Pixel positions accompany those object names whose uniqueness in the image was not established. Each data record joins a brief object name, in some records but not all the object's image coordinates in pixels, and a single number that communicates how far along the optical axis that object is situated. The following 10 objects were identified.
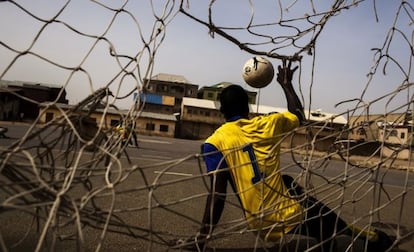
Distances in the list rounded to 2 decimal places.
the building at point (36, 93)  46.60
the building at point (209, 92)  64.70
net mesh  1.68
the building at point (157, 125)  50.44
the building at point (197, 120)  54.06
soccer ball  3.96
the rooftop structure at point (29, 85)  54.34
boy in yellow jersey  3.02
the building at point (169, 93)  60.78
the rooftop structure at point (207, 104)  54.50
